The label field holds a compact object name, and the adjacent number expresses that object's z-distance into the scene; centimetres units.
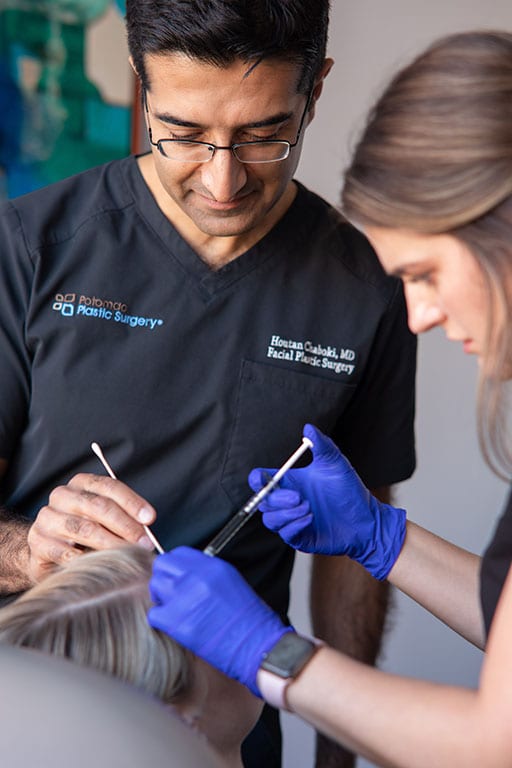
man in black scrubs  148
